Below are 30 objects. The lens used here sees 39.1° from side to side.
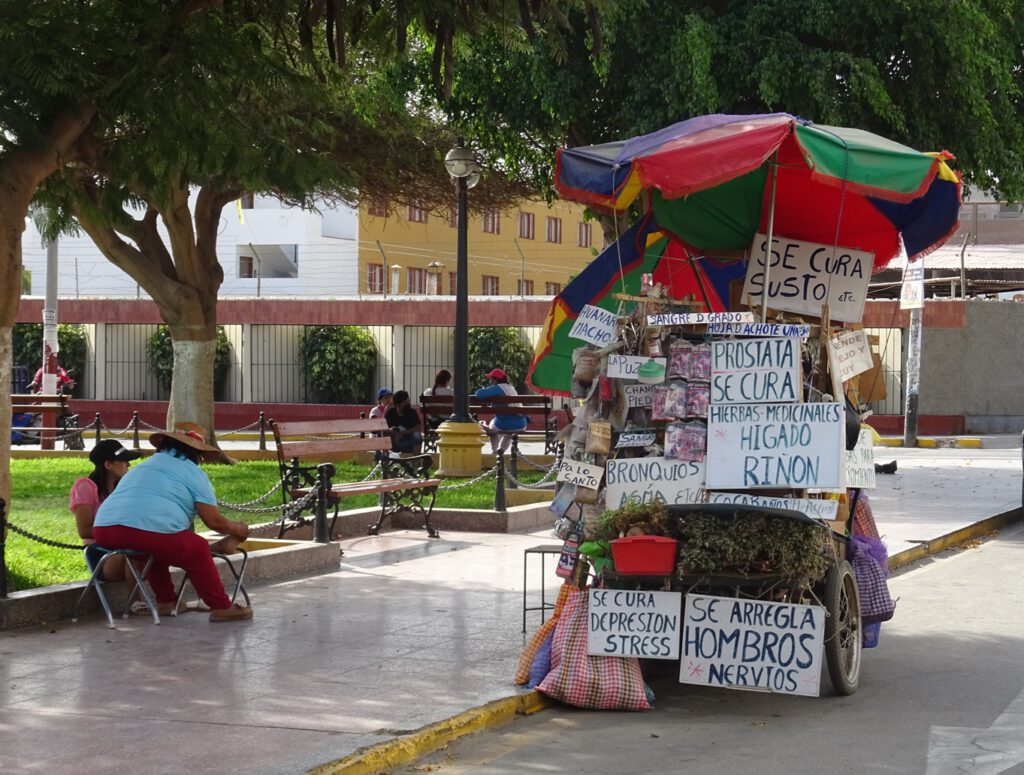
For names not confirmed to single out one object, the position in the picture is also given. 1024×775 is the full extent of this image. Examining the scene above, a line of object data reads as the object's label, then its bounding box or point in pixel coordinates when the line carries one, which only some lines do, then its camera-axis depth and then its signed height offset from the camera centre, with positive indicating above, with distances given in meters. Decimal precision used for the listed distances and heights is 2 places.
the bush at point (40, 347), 38.56 +0.51
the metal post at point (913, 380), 30.45 -0.09
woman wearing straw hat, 9.74 -1.04
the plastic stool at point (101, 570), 9.82 -1.40
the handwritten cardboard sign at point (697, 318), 8.11 +0.31
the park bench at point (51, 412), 25.70 -0.84
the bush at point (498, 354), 35.81 +0.43
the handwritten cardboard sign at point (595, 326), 8.71 +0.28
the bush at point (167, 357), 37.72 +0.27
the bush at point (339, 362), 36.44 +0.18
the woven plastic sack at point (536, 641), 8.05 -1.53
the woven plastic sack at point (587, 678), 7.76 -1.66
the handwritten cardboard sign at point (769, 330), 8.09 +0.25
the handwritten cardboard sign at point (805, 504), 7.83 -0.71
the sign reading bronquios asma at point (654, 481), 8.15 -0.62
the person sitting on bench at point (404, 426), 19.89 -0.79
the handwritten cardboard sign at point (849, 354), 8.58 +0.13
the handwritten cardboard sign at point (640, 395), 8.38 -0.13
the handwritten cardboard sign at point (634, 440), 8.34 -0.39
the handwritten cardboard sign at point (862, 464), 8.51 -0.53
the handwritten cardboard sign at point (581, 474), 8.42 -0.60
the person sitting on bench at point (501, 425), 22.22 -0.83
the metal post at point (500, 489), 15.86 -1.30
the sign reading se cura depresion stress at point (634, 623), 7.74 -1.35
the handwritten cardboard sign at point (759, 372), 8.05 +0.01
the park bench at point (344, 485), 13.08 -1.15
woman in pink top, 10.13 -0.89
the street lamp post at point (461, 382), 19.94 -0.16
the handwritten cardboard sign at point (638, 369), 8.27 +0.02
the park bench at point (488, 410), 22.03 -0.60
